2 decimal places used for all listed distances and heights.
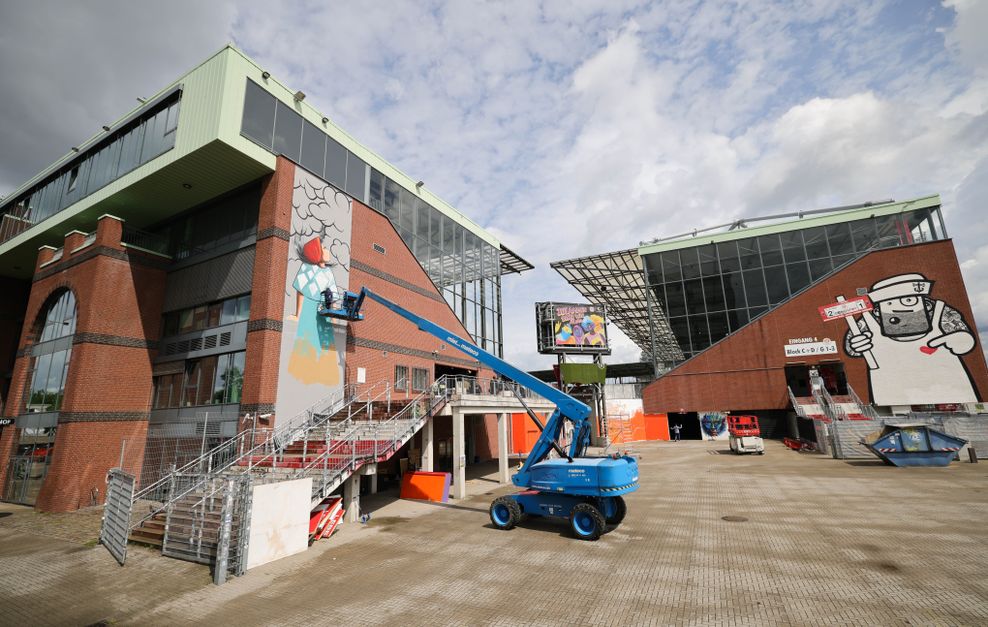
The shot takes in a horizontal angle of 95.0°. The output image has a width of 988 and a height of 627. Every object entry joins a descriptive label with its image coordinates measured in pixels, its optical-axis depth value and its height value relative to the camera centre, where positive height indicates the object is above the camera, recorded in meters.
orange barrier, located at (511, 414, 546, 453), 36.19 -1.78
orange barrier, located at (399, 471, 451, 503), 18.78 -2.97
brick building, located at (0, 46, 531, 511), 20.20 +6.94
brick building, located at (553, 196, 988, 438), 36.06 +7.54
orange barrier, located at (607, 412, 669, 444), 47.28 -1.93
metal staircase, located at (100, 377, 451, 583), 10.84 -1.65
